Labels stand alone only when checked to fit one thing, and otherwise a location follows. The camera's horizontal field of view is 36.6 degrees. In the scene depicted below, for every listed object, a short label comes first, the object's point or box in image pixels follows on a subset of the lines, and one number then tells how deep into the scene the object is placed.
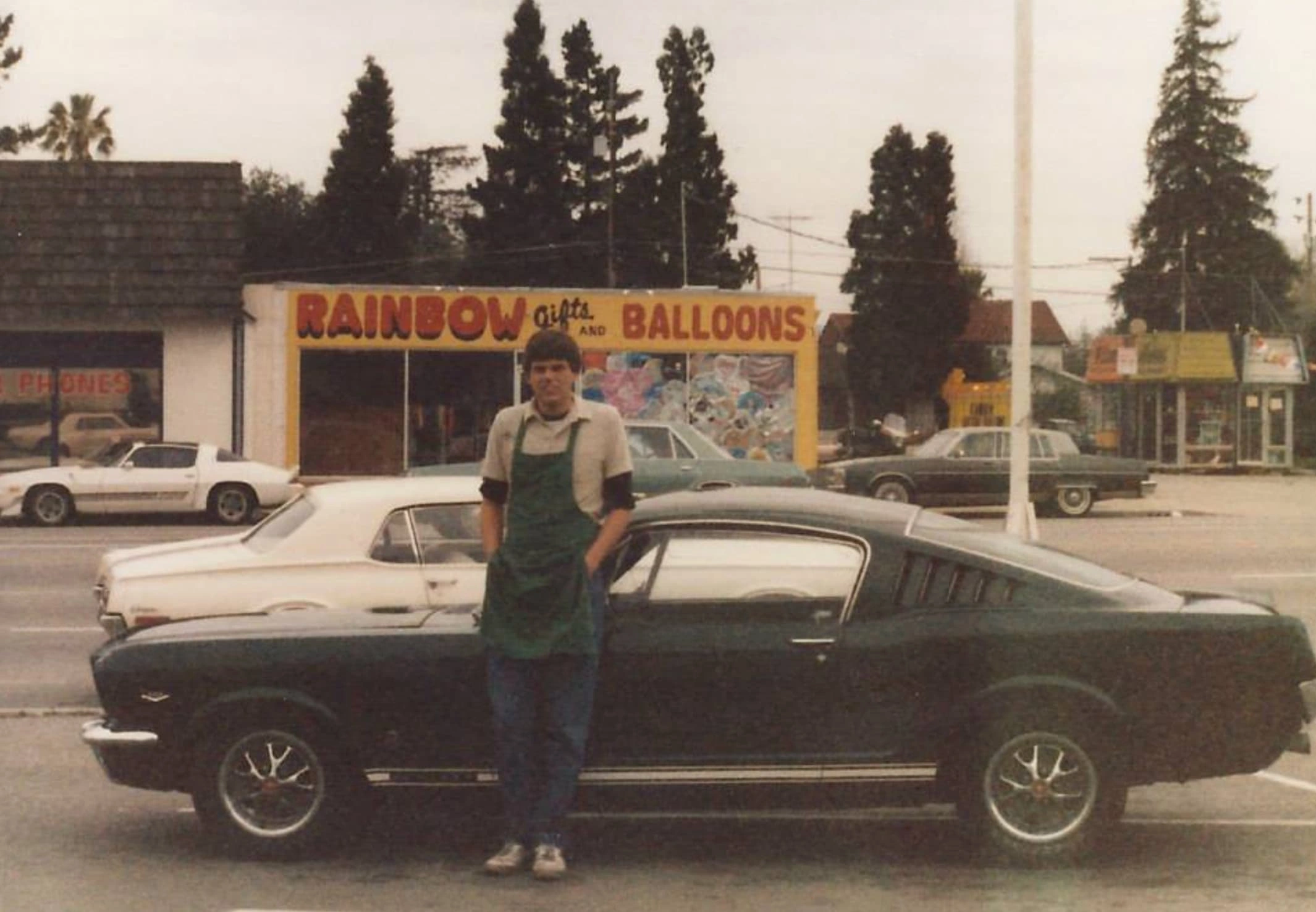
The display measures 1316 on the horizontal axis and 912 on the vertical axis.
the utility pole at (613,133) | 64.31
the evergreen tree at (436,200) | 93.31
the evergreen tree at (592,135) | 64.50
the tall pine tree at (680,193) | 65.25
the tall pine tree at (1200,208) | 78.31
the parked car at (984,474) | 29.77
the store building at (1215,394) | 51.28
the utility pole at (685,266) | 59.72
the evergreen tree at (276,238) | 70.19
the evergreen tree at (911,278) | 72.56
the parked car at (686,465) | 21.36
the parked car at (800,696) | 6.93
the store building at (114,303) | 31.61
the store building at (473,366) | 33.00
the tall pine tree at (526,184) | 63.53
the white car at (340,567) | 10.18
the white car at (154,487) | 26.77
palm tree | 85.31
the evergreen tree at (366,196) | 67.00
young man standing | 6.75
